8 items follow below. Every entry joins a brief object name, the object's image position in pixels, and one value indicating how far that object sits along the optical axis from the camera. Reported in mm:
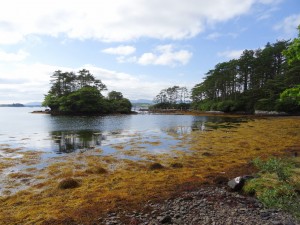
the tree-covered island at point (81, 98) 87125
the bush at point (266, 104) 66119
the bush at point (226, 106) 81225
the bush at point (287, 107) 62956
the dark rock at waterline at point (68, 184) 11078
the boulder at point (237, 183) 9875
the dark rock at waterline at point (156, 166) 14376
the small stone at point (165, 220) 7245
